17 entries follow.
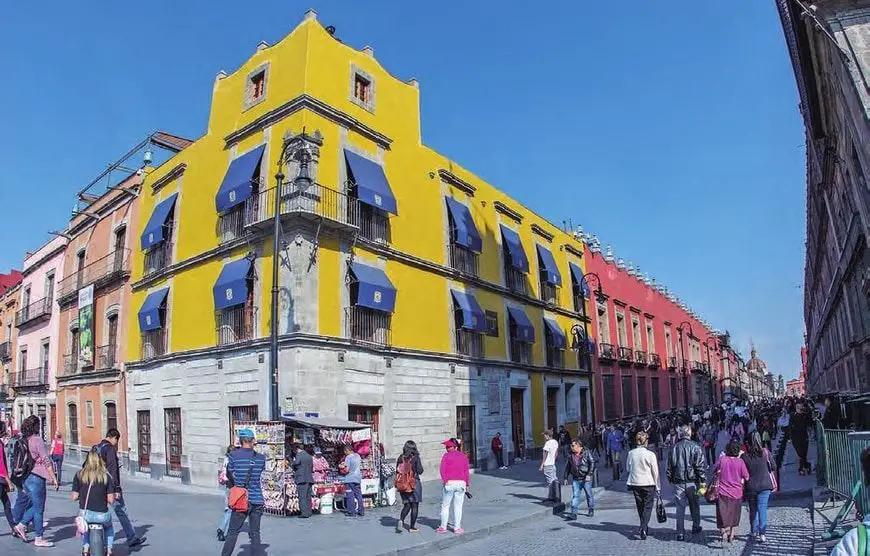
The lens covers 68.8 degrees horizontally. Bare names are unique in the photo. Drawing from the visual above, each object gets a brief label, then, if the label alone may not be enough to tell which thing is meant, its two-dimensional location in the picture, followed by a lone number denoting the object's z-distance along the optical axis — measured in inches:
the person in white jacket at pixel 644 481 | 384.5
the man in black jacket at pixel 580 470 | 481.4
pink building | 1120.9
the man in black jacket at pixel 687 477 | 386.3
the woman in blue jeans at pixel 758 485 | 363.3
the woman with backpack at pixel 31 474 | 366.6
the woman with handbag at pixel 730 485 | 359.6
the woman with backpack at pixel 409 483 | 430.0
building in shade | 476.4
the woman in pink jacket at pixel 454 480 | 424.5
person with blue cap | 308.3
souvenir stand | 516.4
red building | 1417.3
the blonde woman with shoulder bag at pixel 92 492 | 300.8
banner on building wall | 954.7
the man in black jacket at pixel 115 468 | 357.4
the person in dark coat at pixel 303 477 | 501.0
